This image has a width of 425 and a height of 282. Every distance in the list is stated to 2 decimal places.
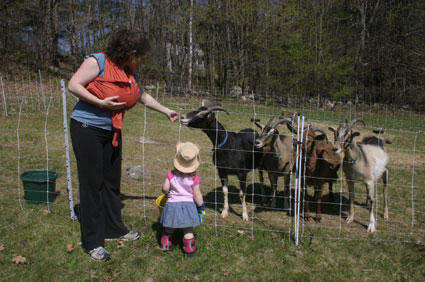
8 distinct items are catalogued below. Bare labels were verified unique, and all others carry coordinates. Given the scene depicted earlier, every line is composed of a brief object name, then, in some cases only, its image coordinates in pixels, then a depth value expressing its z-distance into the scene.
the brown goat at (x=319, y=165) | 5.35
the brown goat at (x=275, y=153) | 5.53
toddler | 3.82
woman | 3.45
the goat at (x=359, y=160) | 5.11
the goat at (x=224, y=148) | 5.50
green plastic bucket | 5.19
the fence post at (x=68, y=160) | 4.53
